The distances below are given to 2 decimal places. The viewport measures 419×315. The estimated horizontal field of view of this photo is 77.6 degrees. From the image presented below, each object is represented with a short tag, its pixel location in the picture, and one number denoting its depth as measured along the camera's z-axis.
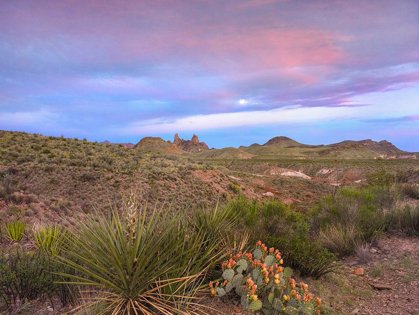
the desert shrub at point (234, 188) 26.35
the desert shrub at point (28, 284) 3.89
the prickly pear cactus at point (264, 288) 3.45
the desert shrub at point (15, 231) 7.40
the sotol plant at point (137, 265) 3.09
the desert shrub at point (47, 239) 5.48
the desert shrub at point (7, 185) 13.44
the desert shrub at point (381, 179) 17.42
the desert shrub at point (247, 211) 6.48
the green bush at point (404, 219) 7.93
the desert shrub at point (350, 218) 7.07
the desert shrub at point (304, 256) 5.19
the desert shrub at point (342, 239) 6.93
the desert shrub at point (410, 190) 13.17
